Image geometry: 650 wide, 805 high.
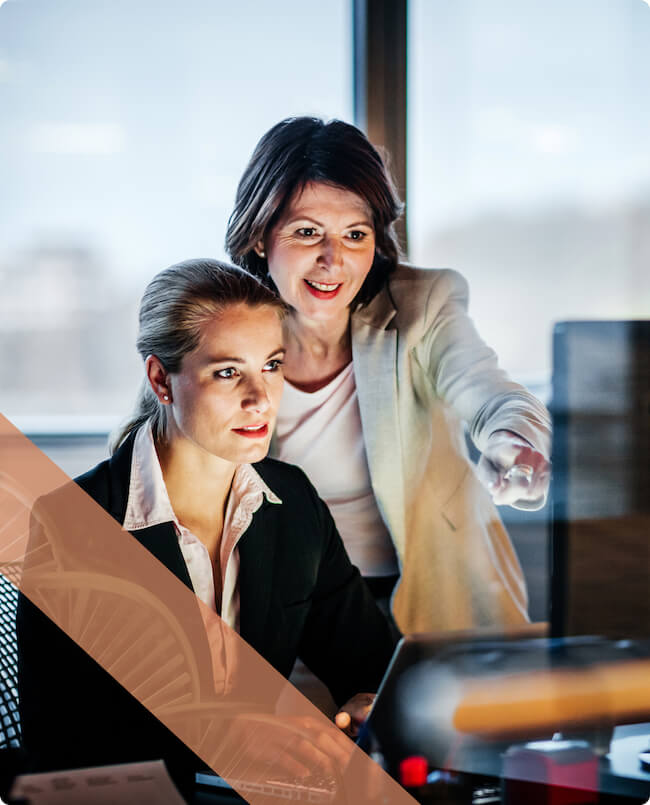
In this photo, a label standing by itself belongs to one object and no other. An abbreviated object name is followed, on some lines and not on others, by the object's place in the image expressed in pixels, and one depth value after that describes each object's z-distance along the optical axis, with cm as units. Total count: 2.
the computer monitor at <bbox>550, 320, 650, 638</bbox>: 172
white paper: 146
